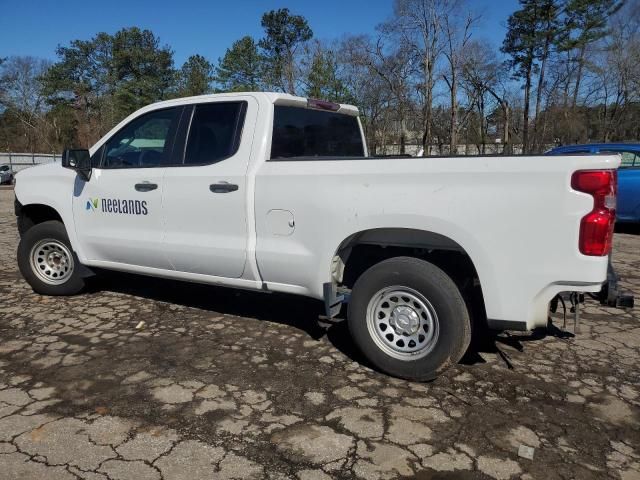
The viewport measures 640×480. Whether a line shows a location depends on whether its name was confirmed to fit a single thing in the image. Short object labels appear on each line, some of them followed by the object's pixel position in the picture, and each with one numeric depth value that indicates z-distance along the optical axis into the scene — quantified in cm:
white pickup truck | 302
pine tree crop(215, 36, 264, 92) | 4616
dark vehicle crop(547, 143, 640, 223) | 962
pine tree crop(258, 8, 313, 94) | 4547
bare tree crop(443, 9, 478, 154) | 3538
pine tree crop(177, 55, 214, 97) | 4950
